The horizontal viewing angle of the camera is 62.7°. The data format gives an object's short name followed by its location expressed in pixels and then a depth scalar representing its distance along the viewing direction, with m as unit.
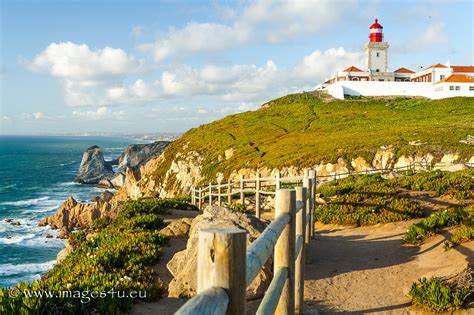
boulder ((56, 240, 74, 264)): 13.13
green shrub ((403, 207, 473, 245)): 9.84
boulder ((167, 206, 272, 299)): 6.50
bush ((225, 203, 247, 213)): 15.28
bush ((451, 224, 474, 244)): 8.25
